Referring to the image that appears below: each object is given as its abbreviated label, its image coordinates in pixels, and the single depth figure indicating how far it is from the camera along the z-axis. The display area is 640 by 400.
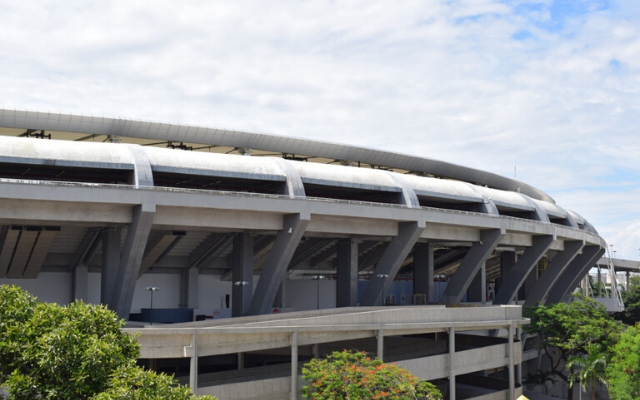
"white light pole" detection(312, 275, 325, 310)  58.20
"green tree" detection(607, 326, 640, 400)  38.38
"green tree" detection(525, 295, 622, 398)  49.78
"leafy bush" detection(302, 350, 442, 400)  30.58
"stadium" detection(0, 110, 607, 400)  34.72
